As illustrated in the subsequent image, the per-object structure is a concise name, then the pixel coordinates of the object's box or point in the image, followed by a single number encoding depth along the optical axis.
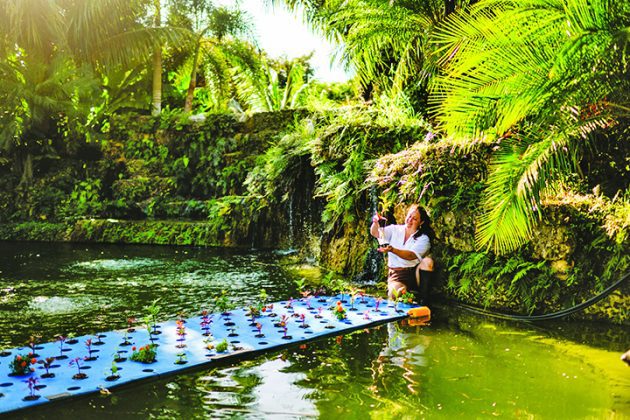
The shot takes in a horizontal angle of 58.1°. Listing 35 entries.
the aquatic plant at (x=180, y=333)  5.68
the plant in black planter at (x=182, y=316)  6.72
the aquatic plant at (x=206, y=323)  6.13
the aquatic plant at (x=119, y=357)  5.12
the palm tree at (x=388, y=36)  10.69
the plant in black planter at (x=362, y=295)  7.92
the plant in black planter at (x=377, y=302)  7.40
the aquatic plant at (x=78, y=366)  4.66
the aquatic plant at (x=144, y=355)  5.13
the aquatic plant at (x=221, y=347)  5.46
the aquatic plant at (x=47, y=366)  4.68
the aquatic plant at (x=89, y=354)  5.16
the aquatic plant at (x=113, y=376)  4.65
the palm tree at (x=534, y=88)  5.07
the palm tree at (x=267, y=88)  23.86
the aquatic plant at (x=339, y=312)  6.89
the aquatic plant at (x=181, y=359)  5.13
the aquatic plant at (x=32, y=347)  5.15
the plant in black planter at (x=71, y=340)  5.77
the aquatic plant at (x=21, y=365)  4.71
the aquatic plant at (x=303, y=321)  6.52
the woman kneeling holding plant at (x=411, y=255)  7.81
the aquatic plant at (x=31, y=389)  4.21
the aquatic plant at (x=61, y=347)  5.23
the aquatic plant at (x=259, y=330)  6.08
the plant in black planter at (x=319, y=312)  7.01
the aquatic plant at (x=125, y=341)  5.69
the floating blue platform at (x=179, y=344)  4.51
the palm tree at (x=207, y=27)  22.72
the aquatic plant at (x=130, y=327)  6.09
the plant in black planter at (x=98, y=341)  5.72
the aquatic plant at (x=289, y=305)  7.47
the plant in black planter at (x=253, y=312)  6.89
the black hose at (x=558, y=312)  6.09
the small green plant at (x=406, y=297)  7.65
